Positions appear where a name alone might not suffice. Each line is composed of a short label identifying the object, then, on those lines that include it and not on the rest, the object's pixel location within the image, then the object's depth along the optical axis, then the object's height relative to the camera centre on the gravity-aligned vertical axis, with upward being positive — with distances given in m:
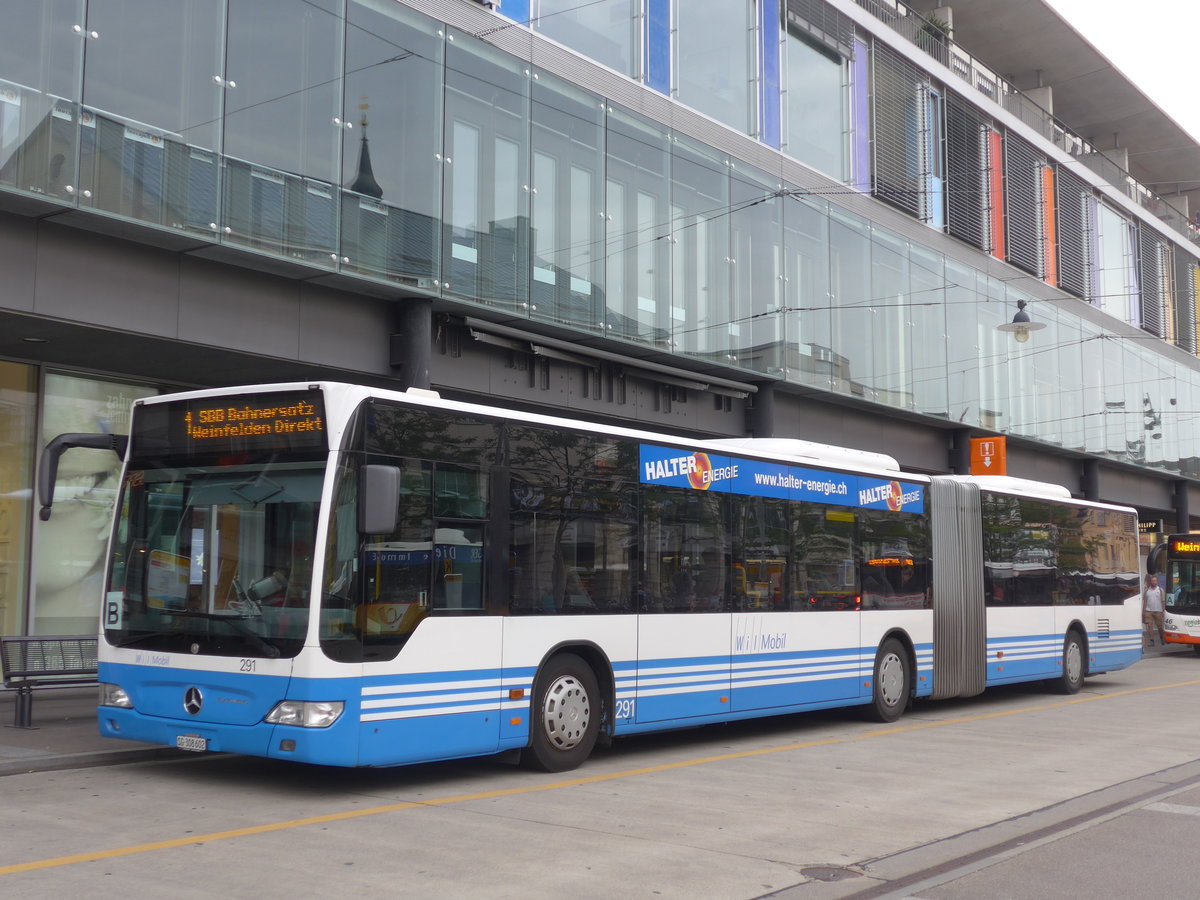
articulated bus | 8.88 +0.01
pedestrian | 35.25 -0.63
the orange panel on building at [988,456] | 30.59 +3.02
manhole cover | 6.93 -1.63
